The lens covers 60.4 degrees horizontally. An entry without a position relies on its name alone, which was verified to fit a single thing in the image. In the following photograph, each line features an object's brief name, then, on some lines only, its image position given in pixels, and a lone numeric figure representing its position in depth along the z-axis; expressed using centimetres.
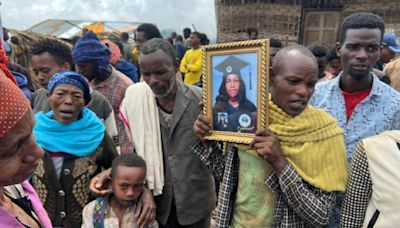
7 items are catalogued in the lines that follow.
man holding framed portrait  168
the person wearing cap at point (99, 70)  358
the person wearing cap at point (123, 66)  569
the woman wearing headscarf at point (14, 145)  99
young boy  222
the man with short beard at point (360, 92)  206
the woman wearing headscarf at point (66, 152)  223
